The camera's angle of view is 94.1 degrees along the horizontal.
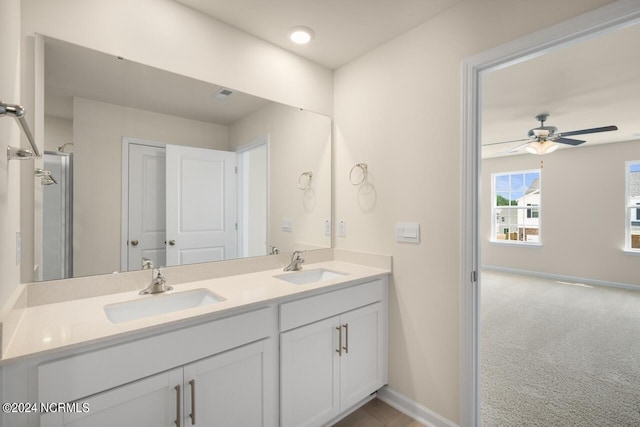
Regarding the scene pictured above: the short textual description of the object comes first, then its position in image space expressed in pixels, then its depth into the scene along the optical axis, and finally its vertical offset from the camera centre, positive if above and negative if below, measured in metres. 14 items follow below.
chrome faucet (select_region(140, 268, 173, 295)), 1.49 -0.37
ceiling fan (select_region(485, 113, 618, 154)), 3.67 +0.96
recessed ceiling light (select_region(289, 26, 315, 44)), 1.93 +1.19
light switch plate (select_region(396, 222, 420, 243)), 1.90 -0.12
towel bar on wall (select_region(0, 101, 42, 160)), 0.70 +0.24
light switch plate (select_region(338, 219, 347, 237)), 2.40 -0.12
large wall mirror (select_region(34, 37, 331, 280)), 1.40 +0.25
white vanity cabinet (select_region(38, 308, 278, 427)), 0.95 -0.62
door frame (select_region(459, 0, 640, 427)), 1.63 -0.14
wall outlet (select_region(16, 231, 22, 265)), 1.16 -0.13
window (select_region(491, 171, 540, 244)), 6.09 +0.15
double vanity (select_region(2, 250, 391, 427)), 0.95 -0.56
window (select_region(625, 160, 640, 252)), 5.01 +0.12
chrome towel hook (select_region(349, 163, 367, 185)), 2.24 +0.30
